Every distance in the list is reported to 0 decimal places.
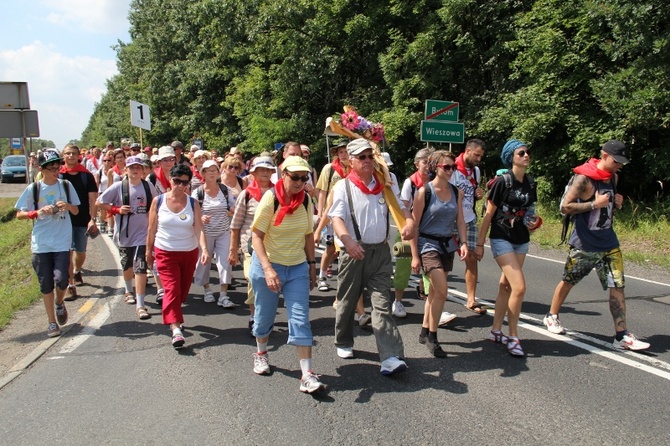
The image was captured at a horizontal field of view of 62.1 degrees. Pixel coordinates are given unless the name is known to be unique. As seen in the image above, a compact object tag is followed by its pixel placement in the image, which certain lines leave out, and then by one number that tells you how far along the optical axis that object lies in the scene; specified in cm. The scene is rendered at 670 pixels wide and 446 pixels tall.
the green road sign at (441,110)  1475
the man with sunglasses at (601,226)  526
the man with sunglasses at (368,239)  455
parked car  3834
